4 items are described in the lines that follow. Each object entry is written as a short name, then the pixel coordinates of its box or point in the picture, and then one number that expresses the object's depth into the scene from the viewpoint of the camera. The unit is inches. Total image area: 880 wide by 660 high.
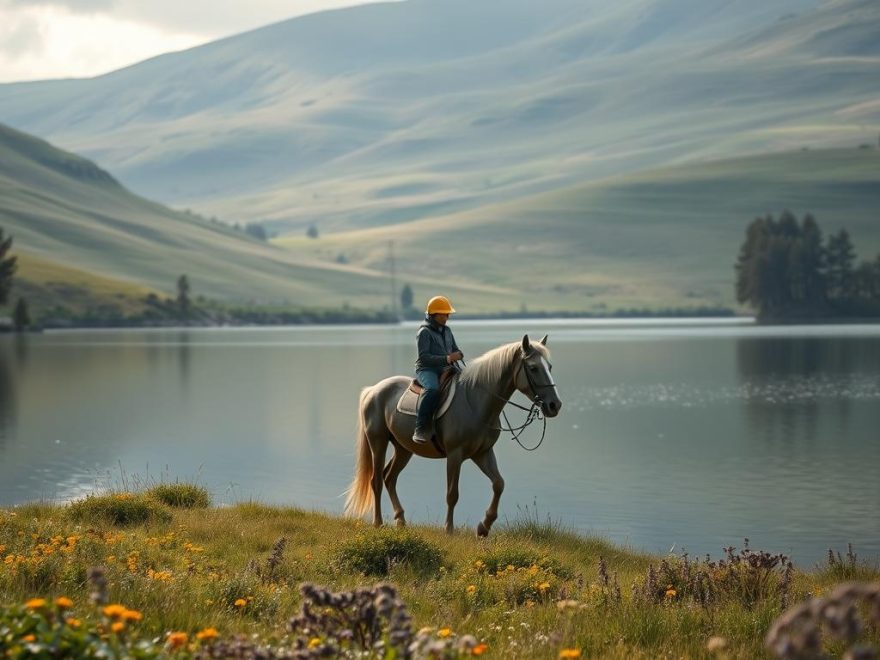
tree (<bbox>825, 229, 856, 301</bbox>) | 6486.2
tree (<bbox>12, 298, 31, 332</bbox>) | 5836.6
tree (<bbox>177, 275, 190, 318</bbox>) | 6919.3
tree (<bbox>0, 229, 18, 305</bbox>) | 5354.3
